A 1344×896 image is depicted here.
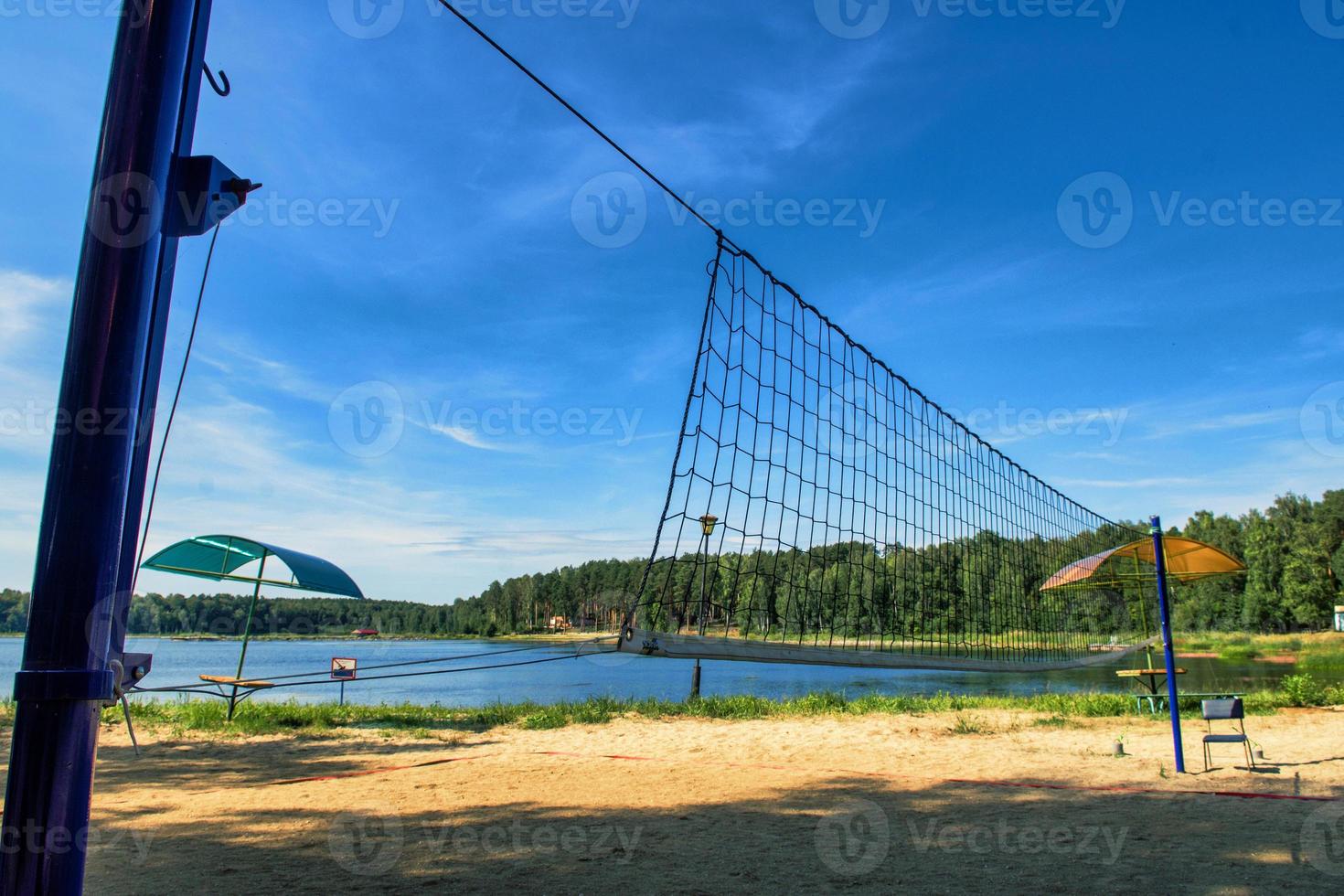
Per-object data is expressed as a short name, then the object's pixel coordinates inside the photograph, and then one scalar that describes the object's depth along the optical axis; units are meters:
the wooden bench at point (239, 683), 8.06
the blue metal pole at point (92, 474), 1.29
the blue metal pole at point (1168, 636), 6.66
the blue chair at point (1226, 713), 6.62
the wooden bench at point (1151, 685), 9.99
